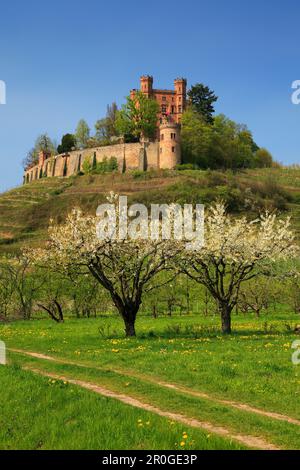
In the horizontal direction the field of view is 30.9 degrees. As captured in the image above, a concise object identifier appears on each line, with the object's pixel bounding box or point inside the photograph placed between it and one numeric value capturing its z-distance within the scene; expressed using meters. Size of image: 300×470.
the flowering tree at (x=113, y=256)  26.59
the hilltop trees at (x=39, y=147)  173.01
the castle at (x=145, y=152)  129.38
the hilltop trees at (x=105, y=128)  157.38
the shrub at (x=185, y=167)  127.12
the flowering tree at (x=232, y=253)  28.08
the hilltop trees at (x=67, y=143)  157.00
